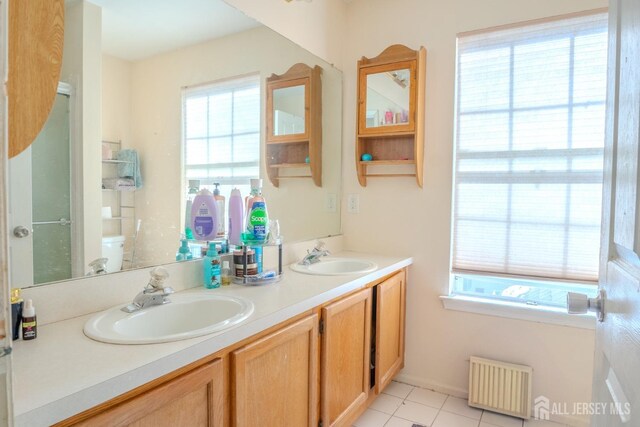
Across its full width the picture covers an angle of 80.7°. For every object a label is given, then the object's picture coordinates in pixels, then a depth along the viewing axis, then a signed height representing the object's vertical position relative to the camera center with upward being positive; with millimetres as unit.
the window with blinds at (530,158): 1963 +250
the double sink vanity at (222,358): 771 -424
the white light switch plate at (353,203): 2602 -18
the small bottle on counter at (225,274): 1570 -315
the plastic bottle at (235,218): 1791 -92
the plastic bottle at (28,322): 948 -319
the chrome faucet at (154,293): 1207 -312
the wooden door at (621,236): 547 -54
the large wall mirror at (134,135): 1107 +237
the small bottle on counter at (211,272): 1509 -297
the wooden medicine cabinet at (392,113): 2268 +550
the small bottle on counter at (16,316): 934 -298
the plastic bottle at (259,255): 1632 -245
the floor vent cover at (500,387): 2059 -1028
